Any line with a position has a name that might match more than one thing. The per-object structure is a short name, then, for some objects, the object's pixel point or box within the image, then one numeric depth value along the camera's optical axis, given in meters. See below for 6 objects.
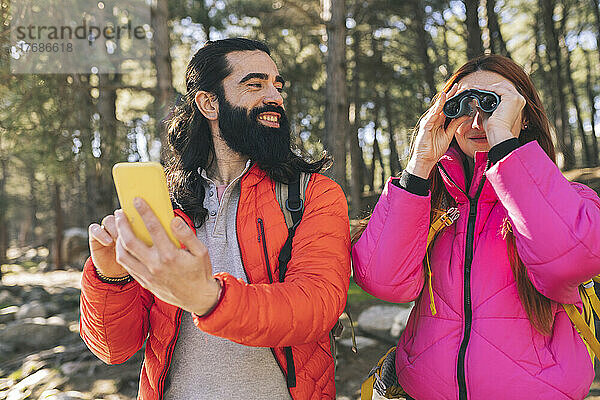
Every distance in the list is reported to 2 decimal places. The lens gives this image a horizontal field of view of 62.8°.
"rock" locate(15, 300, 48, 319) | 9.37
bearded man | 1.41
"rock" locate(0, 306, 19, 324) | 9.52
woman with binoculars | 1.77
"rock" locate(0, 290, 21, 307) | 11.48
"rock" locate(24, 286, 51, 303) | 11.46
